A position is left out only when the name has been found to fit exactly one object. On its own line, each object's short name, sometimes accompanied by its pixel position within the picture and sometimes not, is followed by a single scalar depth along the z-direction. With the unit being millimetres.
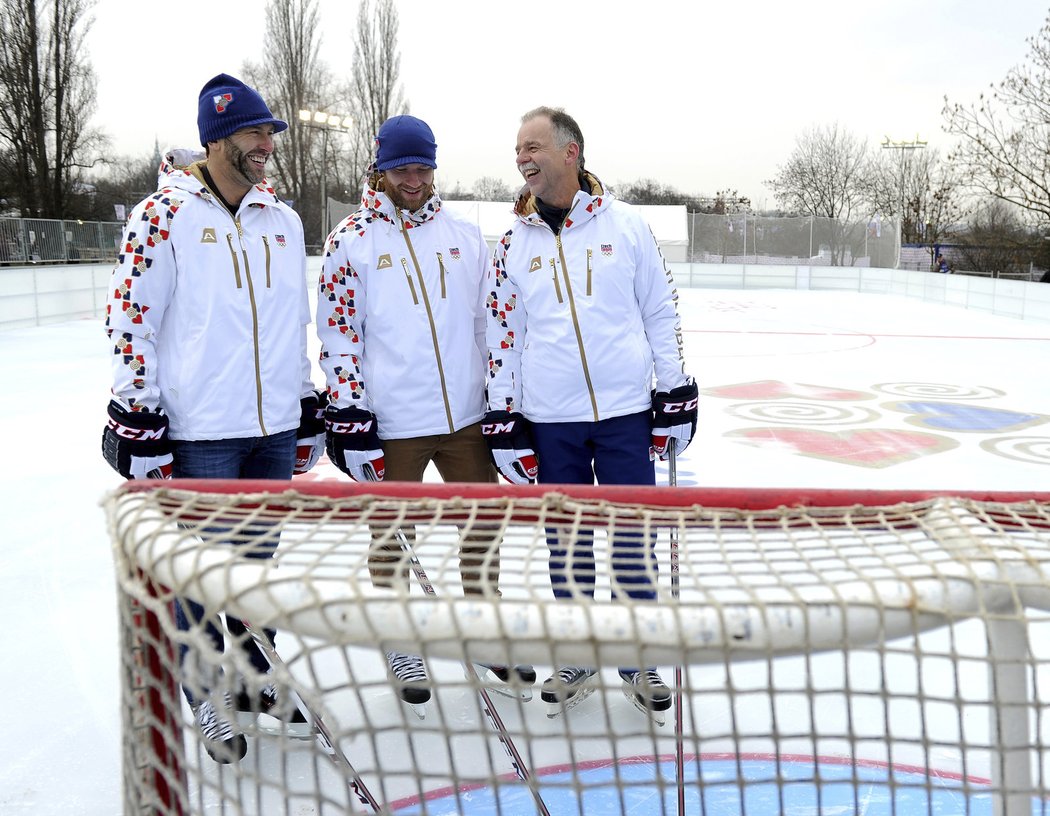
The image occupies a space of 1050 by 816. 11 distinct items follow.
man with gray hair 2002
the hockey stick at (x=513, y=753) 1418
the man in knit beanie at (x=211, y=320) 1749
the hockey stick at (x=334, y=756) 1149
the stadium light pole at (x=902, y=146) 26438
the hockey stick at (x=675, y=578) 1128
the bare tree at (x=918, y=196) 30562
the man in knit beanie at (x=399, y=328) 2012
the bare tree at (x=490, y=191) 30891
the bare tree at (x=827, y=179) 32844
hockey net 679
